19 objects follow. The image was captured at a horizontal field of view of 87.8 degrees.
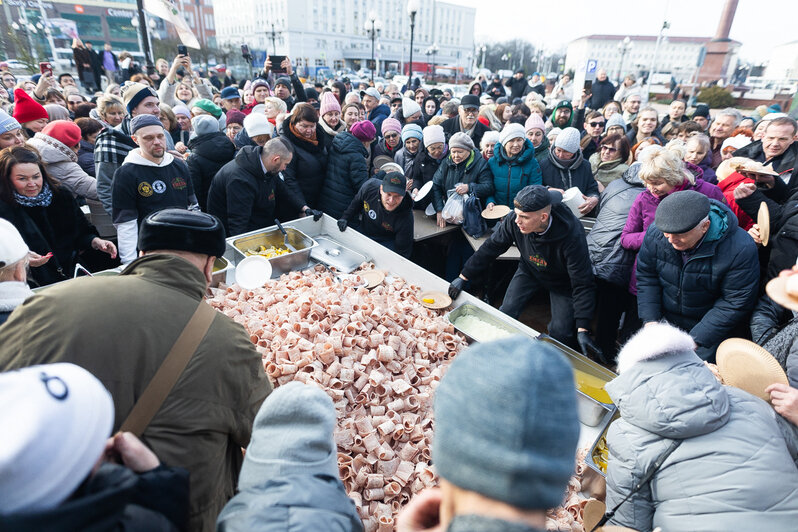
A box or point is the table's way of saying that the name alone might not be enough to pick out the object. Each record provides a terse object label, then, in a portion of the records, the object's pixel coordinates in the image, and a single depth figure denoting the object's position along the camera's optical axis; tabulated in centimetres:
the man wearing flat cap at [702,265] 272
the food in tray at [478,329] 309
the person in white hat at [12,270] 170
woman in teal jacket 487
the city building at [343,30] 7262
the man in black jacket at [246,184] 406
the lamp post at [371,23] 2026
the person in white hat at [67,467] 77
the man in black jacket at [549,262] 326
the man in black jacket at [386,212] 401
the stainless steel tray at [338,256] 386
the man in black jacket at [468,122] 659
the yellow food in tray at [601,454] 218
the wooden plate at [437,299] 327
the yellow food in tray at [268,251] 387
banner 868
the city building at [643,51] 6712
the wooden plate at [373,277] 349
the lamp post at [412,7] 1379
